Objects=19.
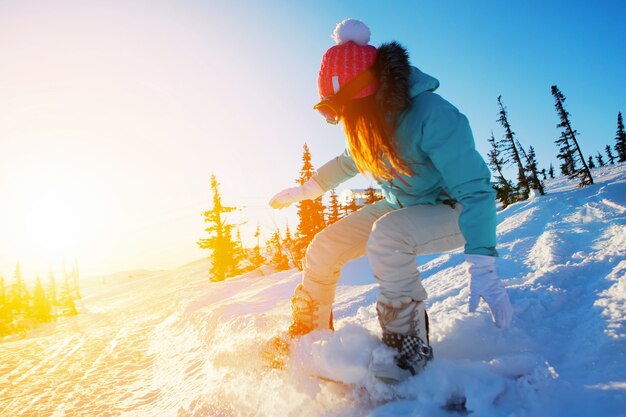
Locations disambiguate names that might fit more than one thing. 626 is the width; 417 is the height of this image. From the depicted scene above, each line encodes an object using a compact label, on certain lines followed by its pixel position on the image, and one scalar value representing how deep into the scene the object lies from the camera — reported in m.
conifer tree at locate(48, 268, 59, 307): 48.72
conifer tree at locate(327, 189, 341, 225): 29.05
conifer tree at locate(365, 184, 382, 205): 28.52
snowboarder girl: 1.75
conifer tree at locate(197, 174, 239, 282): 30.98
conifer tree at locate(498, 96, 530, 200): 28.86
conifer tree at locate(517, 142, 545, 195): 27.98
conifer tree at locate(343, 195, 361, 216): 27.47
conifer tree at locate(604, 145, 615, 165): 70.94
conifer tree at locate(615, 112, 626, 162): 57.50
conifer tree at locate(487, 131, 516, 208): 30.94
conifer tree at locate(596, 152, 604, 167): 83.69
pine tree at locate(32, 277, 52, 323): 39.34
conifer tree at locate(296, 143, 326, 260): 24.95
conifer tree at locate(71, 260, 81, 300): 69.61
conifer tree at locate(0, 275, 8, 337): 31.05
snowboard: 1.38
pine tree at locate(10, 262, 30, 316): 37.32
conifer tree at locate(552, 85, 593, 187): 29.86
